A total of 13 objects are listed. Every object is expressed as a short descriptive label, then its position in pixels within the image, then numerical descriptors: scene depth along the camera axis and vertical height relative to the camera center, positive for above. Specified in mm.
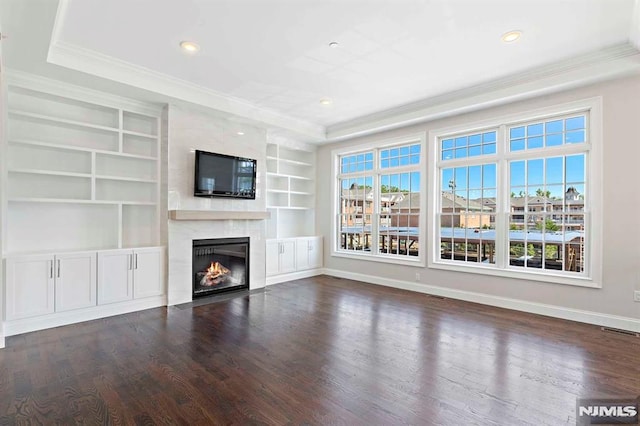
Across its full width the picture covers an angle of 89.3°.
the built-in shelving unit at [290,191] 6875 +478
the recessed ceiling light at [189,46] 3477 +1806
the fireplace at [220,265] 5180 -905
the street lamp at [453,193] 5477 +355
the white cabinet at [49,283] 3559 -857
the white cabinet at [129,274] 4191 -863
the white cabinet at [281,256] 6344 -884
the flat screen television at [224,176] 5012 +588
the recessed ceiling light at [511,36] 3273 +1841
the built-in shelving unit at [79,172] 3941 +528
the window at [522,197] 4223 +262
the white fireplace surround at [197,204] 4824 +122
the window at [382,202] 5988 +222
